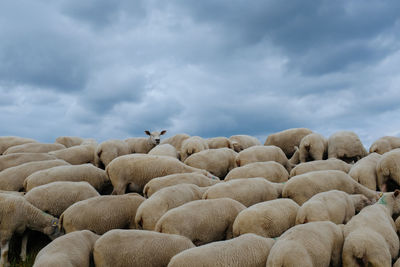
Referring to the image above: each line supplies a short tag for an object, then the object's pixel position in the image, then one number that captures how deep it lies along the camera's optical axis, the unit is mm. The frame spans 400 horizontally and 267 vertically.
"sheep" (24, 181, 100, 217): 8734
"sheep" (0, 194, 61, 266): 7816
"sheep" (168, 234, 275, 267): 5225
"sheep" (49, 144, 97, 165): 14242
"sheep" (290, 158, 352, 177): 11516
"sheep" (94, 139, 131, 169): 14429
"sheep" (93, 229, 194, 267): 5992
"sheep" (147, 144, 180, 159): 14923
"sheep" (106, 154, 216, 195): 11141
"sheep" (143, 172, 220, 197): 9509
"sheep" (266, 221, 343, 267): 5133
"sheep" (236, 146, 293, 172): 13461
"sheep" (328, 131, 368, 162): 16172
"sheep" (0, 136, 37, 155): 17439
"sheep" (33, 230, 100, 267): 5656
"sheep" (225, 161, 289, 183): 10852
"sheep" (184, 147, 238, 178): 13250
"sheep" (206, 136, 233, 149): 17688
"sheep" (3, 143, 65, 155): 15086
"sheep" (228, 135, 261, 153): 19656
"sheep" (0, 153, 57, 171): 12713
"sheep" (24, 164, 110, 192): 10141
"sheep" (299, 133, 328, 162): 15938
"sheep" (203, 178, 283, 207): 8539
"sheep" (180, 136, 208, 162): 15305
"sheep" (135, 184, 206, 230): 7453
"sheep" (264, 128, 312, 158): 18547
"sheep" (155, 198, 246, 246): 6836
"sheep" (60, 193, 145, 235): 7734
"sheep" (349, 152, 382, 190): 11281
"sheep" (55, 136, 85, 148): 20550
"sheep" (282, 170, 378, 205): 8891
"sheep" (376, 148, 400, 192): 10844
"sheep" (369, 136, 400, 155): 16000
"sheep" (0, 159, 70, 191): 10758
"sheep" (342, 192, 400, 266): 5848
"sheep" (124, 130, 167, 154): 18609
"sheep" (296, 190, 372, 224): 7094
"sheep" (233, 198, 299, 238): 6887
